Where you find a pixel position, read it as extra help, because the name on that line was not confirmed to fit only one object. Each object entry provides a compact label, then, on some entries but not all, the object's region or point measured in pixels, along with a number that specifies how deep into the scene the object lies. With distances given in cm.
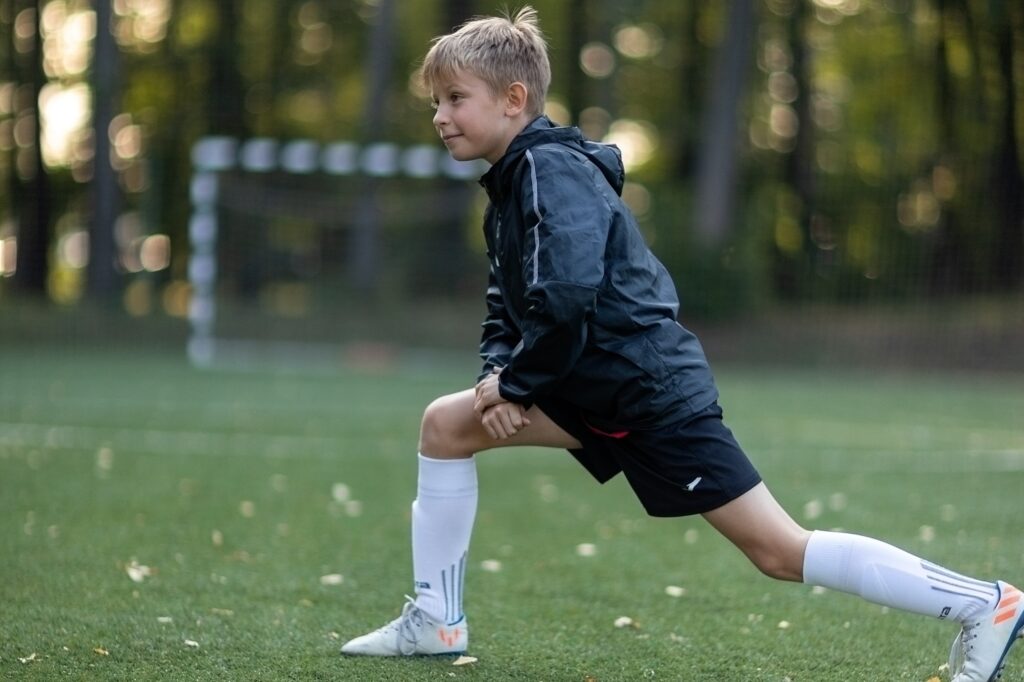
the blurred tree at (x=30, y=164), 2064
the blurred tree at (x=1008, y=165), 1838
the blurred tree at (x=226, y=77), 2398
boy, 309
